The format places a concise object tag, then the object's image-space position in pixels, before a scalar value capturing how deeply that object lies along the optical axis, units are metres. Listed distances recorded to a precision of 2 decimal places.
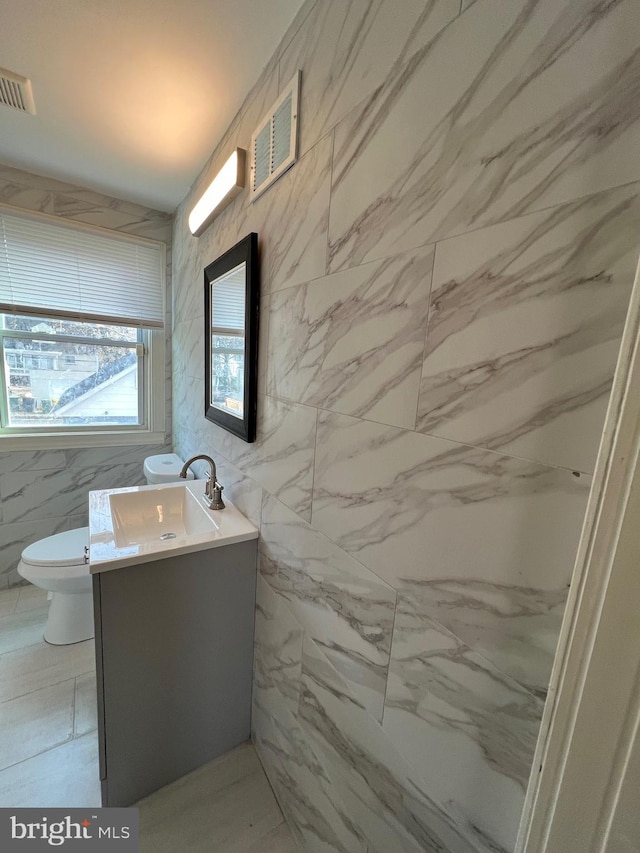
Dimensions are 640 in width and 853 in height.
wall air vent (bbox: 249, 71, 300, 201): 0.98
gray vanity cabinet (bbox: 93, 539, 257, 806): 1.07
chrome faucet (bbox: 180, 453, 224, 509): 1.42
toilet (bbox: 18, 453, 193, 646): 1.58
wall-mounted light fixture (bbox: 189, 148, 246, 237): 1.26
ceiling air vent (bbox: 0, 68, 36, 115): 1.26
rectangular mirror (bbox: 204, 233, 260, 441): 1.21
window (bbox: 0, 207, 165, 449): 1.98
